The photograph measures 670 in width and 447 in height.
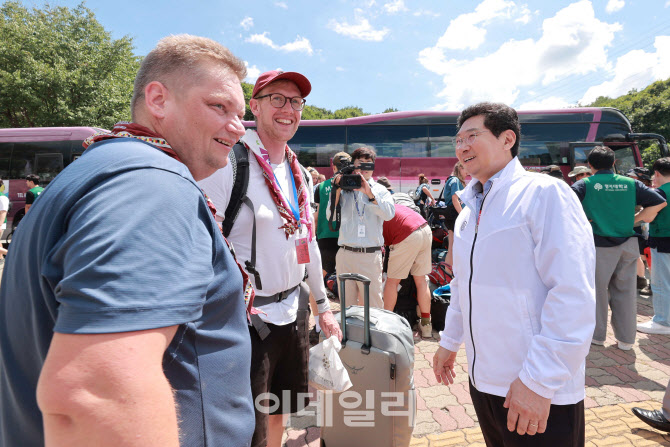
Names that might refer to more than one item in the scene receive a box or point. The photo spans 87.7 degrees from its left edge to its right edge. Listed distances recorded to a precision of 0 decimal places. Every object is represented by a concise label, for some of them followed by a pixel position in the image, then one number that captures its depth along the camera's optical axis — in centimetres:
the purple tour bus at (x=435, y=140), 1014
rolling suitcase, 209
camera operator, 357
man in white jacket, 125
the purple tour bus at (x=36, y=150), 1074
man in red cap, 163
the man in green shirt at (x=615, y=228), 374
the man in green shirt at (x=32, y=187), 802
